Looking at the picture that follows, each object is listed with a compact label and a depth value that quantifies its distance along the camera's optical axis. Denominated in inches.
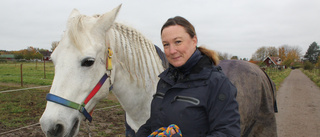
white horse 55.1
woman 42.4
